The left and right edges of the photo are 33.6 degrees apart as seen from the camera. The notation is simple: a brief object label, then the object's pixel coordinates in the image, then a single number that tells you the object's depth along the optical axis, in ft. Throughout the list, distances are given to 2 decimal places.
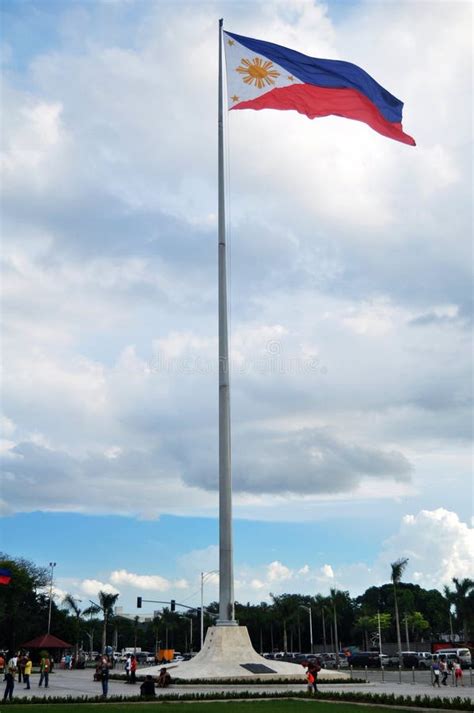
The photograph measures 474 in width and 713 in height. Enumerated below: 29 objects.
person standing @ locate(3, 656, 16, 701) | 91.08
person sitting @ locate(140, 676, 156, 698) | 82.33
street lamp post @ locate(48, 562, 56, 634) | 306.41
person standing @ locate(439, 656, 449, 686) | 123.98
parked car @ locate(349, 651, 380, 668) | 225.35
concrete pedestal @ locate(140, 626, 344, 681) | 104.68
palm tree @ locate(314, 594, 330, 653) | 354.60
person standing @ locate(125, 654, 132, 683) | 119.07
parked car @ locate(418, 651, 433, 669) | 222.69
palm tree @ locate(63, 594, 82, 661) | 342.09
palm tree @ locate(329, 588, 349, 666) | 320.91
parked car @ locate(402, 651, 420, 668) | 225.15
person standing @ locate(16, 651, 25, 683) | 132.47
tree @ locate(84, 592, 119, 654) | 313.94
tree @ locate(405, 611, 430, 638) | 393.93
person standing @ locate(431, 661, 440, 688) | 120.07
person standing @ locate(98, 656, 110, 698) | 92.47
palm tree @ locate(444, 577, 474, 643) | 296.10
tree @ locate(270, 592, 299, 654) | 342.44
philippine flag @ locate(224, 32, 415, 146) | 104.99
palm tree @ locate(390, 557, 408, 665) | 234.79
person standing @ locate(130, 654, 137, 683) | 117.29
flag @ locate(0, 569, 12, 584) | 155.84
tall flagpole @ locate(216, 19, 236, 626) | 112.40
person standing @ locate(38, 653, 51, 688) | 117.28
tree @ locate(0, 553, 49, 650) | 290.76
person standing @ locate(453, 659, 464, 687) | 128.06
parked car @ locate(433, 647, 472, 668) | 209.45
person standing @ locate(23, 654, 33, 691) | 125.42
